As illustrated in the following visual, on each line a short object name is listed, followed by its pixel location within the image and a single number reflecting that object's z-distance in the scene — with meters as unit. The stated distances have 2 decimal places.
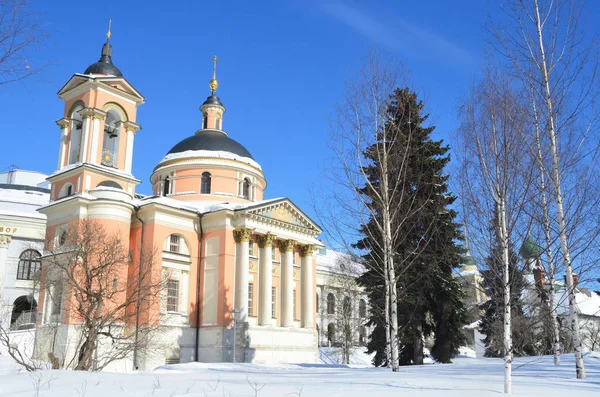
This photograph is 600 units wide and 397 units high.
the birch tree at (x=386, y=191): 17.11
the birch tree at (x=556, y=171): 13.93
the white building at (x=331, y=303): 54.19
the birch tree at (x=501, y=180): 11.59
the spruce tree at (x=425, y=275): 23.94
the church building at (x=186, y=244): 31.28
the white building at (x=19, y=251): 45.94
